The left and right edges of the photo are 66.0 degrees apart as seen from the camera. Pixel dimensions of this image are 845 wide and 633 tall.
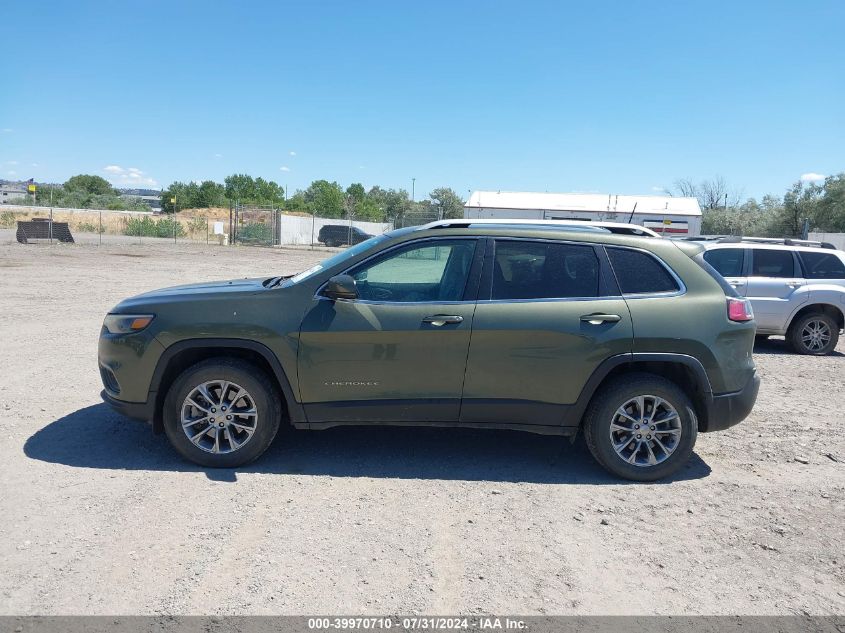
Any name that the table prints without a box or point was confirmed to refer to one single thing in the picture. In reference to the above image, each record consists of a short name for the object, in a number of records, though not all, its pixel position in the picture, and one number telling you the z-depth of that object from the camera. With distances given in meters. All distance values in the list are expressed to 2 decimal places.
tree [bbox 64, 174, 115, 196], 125.44
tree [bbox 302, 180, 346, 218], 79.81
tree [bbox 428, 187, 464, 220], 62.00
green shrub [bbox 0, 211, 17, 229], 56.76
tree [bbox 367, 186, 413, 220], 79.96
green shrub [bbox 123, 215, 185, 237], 49.41
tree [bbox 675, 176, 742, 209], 63.44
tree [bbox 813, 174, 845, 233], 48.00
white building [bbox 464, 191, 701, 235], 41.78
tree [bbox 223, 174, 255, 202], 105.75
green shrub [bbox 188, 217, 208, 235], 53.34
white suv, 10.41
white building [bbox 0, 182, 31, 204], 147.90
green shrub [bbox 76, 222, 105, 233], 54.06
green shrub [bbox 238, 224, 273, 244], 42.59
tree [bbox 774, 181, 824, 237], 50.59
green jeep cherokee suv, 4.67
